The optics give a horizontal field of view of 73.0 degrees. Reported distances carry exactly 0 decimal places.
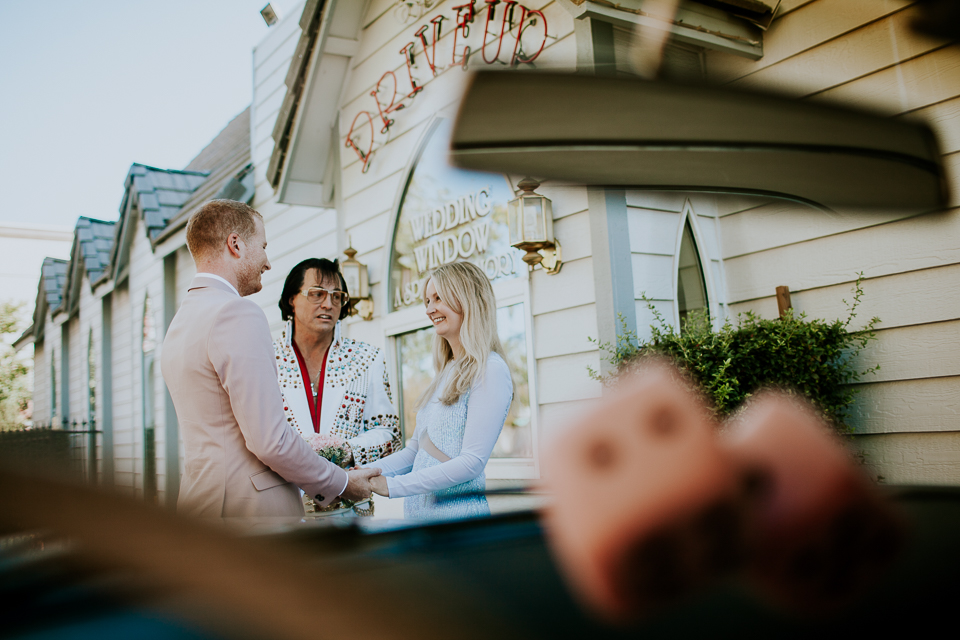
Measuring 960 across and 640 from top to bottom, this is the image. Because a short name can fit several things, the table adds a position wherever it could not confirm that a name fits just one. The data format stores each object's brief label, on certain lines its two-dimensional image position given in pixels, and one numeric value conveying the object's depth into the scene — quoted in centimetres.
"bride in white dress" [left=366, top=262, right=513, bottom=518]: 227
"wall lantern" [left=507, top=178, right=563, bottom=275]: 358
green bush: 297
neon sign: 383
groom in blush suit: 174
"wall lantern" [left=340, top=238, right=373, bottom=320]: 510
